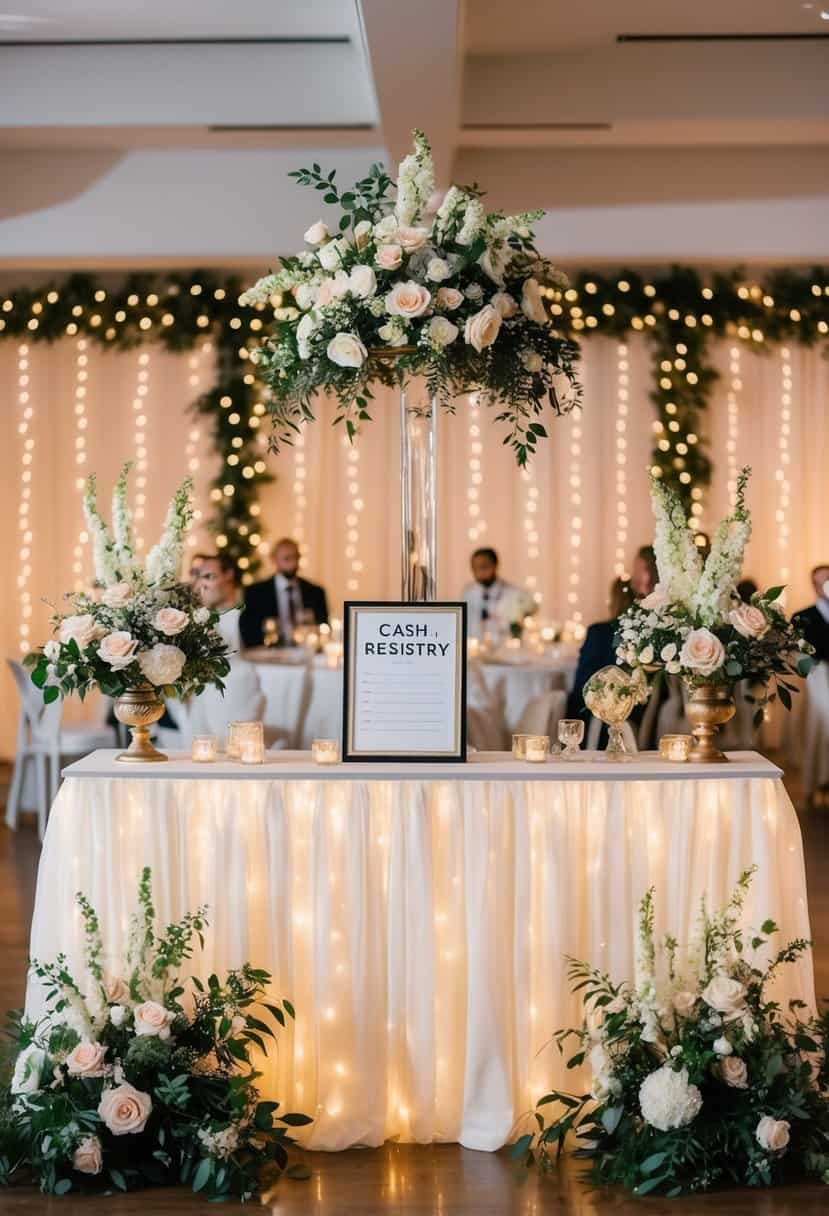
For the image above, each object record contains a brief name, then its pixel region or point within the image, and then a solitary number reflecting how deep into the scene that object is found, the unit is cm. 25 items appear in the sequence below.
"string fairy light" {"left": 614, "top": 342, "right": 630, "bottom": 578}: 1053
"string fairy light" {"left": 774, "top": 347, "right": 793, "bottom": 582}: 1068
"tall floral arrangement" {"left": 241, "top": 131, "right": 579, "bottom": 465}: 387
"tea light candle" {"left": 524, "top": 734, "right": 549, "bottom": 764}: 393
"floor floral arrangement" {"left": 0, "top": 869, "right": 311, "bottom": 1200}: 350
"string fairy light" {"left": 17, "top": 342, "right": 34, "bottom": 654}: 1063
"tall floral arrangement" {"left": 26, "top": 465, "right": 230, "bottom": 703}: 383
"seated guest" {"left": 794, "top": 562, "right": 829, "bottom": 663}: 895
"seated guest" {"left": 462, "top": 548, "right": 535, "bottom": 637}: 936
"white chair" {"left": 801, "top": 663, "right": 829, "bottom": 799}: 854
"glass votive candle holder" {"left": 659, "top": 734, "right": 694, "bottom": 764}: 397
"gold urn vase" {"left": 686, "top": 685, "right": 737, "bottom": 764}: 395
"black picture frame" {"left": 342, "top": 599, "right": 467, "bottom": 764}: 388
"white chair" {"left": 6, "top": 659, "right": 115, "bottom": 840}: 771
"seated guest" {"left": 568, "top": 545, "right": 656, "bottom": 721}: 652
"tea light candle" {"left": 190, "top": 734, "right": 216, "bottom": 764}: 393
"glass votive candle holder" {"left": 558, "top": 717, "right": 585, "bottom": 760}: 402
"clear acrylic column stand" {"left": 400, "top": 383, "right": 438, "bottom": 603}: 423
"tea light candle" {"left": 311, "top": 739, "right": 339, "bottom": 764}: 390
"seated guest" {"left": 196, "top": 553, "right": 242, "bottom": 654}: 741
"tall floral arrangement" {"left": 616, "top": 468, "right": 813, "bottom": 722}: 385
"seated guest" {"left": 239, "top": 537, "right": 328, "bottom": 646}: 963
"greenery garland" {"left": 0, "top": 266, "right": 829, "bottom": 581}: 1034
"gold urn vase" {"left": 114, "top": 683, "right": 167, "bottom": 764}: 391
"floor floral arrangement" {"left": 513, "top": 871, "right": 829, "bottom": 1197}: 352
